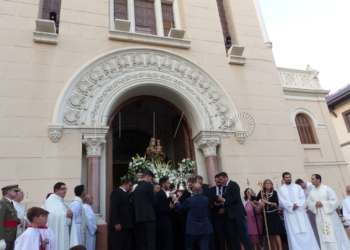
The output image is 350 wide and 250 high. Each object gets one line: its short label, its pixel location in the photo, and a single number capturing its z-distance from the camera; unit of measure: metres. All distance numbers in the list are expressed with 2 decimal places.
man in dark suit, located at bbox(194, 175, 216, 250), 5.55
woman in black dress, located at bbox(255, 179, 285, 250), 6.10
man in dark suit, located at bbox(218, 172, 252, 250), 5.41
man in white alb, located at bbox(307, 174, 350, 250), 6.02
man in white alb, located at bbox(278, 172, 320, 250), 6.08
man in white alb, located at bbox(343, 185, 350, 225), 6.38
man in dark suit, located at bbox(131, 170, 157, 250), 4.90
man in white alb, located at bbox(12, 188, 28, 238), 4.48
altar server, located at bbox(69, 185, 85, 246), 5.04
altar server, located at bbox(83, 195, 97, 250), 5.54
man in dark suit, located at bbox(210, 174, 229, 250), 5.77
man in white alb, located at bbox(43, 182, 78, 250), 4.46
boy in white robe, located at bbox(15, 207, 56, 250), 3.12
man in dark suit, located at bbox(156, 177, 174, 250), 5.31
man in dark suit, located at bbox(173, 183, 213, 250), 4.92
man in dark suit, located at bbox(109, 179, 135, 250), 5.09
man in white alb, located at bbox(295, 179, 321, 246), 6.93
